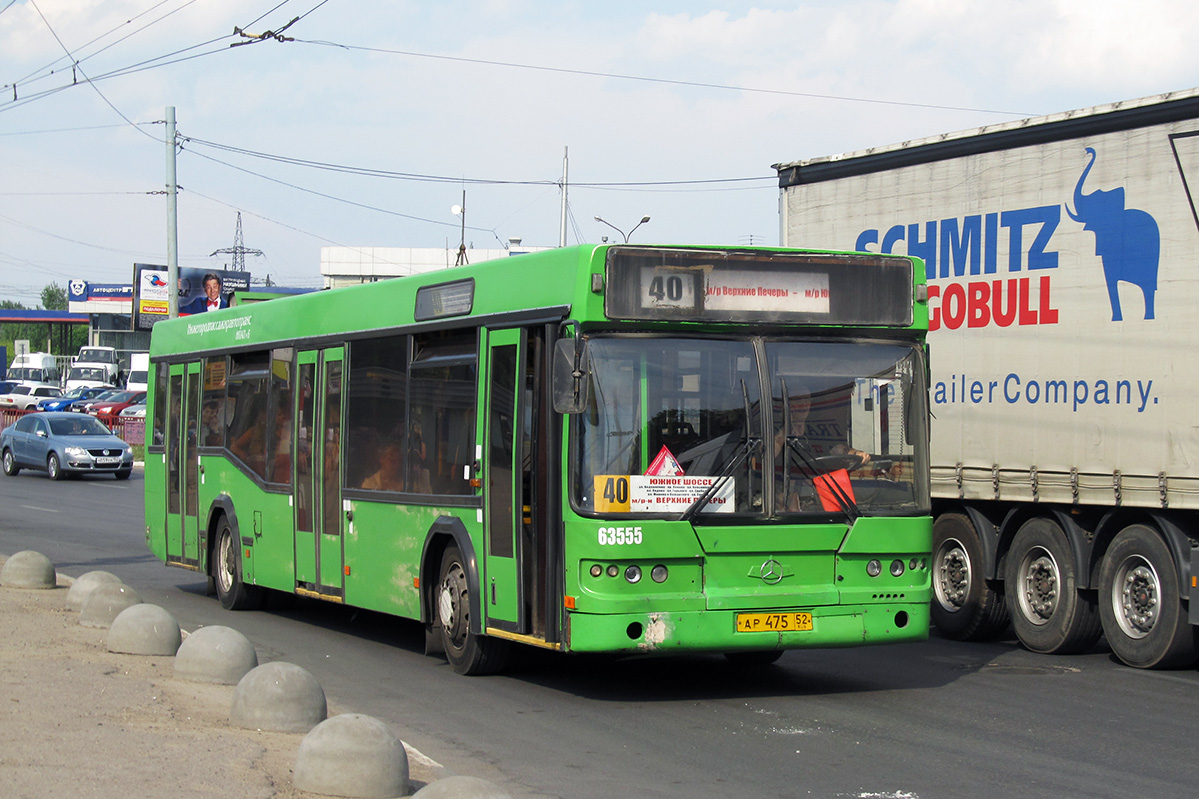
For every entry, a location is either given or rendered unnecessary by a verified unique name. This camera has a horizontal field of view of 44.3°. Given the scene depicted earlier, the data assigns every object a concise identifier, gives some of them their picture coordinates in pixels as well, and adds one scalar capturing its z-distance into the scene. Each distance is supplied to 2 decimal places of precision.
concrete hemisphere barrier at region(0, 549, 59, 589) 14.24
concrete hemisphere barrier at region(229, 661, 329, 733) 7.74
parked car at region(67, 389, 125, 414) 56.75
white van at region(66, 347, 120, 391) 75.31
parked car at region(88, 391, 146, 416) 54.06
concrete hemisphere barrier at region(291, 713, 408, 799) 6.34
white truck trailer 10.88
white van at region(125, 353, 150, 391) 75.31
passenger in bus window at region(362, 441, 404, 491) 11.39
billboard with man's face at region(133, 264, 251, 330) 75.88
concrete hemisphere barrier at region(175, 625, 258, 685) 9.18
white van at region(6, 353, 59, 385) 88.12
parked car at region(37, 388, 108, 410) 59.41
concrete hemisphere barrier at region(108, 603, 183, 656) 10.26
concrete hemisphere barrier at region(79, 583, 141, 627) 11.66
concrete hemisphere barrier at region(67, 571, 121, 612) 12.49
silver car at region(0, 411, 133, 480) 37.00
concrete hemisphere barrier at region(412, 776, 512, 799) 5.51
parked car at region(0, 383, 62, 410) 65.50
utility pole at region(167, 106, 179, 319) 34.44
